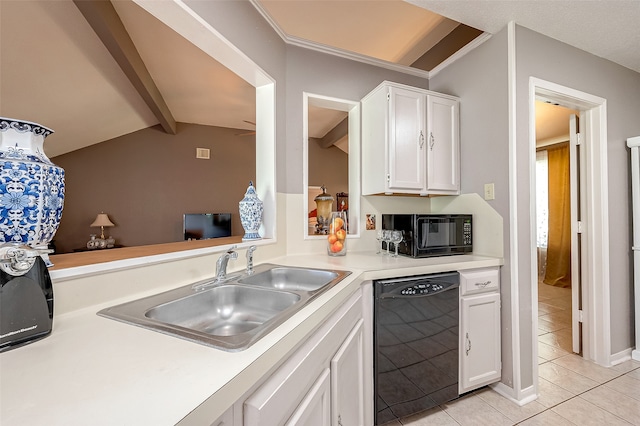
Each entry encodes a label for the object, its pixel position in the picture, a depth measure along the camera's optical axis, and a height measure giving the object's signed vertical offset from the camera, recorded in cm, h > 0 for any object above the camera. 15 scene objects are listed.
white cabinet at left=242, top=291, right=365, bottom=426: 58 -49
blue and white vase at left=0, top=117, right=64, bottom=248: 65 +8
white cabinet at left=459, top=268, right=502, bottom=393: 160 -71
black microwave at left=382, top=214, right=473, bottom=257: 175 -13
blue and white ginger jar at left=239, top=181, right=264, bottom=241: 162 +1
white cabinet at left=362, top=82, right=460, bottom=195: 188 +55
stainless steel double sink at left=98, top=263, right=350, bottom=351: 73 -30
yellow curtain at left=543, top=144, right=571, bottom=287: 423 -12
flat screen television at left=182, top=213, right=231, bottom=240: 451 -15
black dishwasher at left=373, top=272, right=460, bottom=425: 139 -71
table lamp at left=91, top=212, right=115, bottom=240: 400 -7
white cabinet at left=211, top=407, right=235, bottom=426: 47 -37
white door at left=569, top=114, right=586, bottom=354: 212 -8
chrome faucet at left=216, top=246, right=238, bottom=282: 114 -21
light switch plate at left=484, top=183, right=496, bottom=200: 179 +15
